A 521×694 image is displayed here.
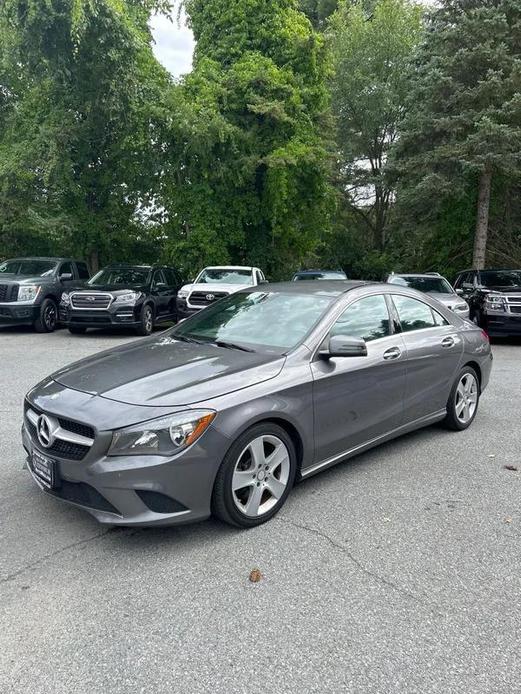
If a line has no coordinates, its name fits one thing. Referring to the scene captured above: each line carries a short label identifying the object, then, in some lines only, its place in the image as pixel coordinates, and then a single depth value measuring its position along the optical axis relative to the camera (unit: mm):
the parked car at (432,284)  11938
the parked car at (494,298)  11719
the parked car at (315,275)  17020
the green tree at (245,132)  16656
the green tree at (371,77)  26000
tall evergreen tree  15758
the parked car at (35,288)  12461
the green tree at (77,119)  14141
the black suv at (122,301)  12125
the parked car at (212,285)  13008
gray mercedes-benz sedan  3059
